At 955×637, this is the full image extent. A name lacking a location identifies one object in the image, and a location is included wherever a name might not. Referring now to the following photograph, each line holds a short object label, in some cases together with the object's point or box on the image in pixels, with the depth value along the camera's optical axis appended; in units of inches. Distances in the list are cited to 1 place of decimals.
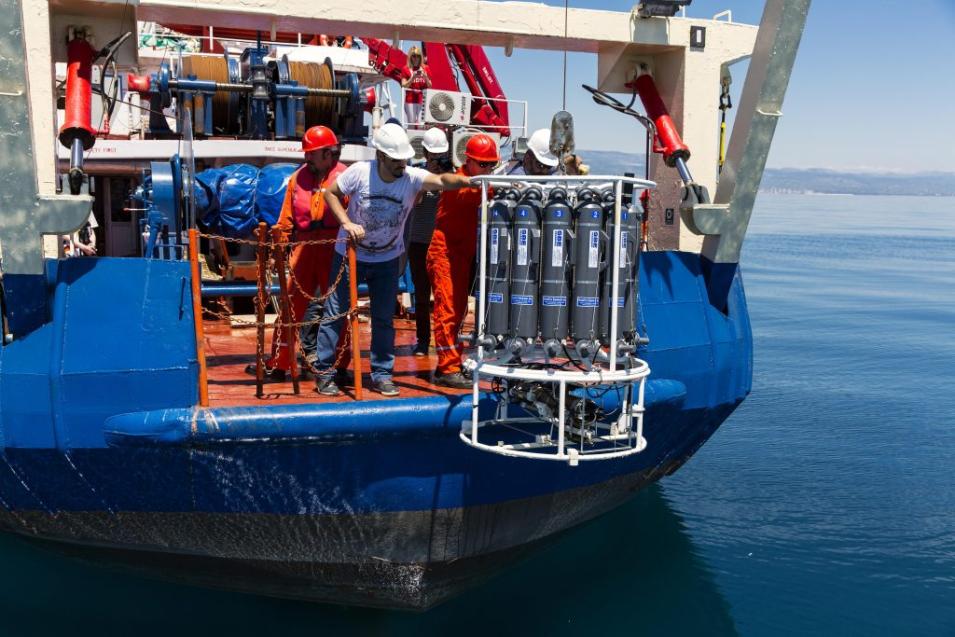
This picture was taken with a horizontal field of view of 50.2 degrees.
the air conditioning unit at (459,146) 346.9
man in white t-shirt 212.7
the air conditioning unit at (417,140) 444.5
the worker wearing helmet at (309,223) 237.5
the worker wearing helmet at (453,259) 226.5
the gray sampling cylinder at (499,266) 194.5
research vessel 195.8
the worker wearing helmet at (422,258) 280.5
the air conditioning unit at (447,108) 516.4
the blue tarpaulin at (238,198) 344.8
